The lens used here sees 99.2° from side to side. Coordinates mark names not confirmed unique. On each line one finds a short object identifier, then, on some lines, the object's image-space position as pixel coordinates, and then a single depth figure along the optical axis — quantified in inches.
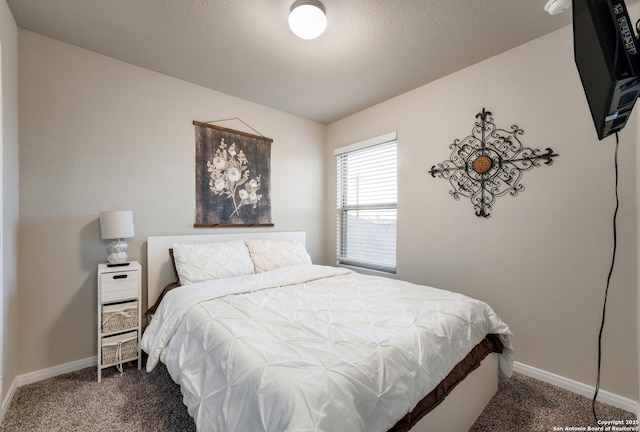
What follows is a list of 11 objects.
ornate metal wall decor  85.1
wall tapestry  109.7
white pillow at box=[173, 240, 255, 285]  89.7
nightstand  78.1
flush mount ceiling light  66.0
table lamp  80.7
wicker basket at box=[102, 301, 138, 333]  78.4
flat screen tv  35.4
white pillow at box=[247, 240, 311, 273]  105.4
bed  36.9
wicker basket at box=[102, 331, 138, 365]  78.8
